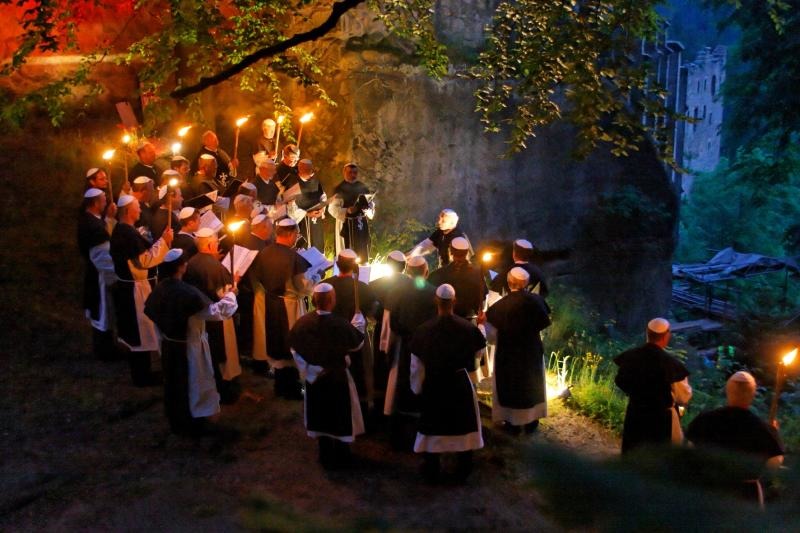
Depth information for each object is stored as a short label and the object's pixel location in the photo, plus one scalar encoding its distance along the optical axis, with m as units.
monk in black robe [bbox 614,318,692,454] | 5.74
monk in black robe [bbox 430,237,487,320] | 7.21
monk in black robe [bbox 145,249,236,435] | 6.47
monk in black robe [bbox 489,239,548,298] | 7.38
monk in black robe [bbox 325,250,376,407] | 6.84
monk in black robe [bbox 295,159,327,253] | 10.17
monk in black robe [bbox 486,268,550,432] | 6.79
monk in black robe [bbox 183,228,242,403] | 7.00
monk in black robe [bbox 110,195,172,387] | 7.60
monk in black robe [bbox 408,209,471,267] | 8.83
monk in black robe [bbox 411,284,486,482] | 5.94
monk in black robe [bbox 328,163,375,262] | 10.30
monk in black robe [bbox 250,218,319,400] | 7.47
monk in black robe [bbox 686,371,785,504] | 4.58
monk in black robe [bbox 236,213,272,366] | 7.67
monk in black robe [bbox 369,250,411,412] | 6.91
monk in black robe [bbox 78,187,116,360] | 8.05
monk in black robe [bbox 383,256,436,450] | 6.60
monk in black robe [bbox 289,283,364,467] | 6.11
